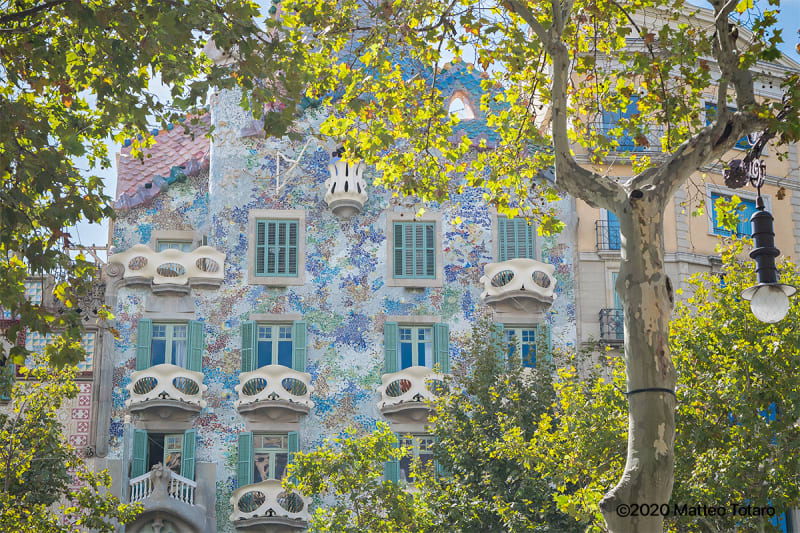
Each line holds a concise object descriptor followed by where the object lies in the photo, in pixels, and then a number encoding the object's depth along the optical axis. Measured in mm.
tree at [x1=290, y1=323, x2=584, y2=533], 25422
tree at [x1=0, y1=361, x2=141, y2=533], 25047
